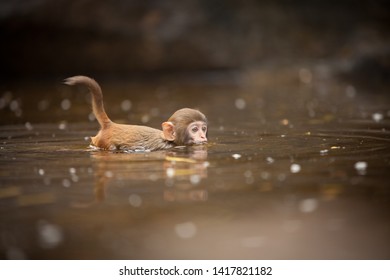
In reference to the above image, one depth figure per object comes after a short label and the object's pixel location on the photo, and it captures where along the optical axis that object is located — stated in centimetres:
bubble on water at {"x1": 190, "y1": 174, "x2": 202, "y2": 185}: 1100
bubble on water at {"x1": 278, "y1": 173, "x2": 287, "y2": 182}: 1102
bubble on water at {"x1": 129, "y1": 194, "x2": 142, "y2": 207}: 965
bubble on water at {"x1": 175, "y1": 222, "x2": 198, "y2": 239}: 825
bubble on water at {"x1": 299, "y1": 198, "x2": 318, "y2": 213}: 915
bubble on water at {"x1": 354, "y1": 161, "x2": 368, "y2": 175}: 1147
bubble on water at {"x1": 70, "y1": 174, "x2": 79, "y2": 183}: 1130
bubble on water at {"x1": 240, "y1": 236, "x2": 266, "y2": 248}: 791
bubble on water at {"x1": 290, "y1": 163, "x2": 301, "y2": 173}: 1163
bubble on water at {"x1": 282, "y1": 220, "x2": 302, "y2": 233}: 836
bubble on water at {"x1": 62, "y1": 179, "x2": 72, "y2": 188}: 1095
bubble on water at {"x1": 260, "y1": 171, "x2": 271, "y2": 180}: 1119
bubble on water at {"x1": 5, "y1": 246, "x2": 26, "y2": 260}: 771
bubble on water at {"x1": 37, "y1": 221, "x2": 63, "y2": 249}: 811
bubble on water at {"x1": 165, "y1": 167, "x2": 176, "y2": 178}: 1157
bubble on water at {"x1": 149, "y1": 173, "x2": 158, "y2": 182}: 1125
